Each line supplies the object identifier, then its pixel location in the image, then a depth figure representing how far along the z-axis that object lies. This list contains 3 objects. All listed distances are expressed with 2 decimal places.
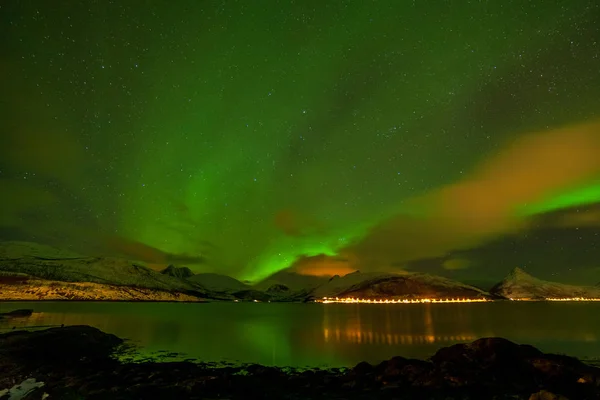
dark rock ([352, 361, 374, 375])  29.28
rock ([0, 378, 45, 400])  22.67
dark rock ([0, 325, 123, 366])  34.19
